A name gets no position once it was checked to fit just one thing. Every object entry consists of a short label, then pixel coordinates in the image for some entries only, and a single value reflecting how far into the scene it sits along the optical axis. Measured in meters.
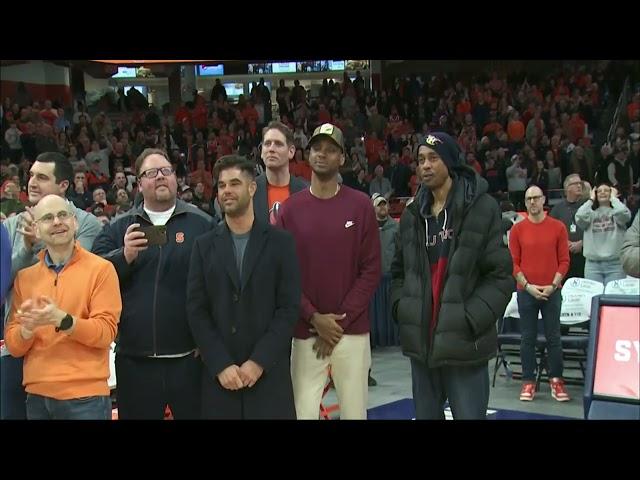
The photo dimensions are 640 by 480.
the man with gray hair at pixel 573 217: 10.08
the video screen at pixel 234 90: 21.67
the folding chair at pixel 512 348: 8.12
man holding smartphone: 4.53
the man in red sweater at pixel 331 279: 4.69
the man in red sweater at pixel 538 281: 7.82
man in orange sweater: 4.18
